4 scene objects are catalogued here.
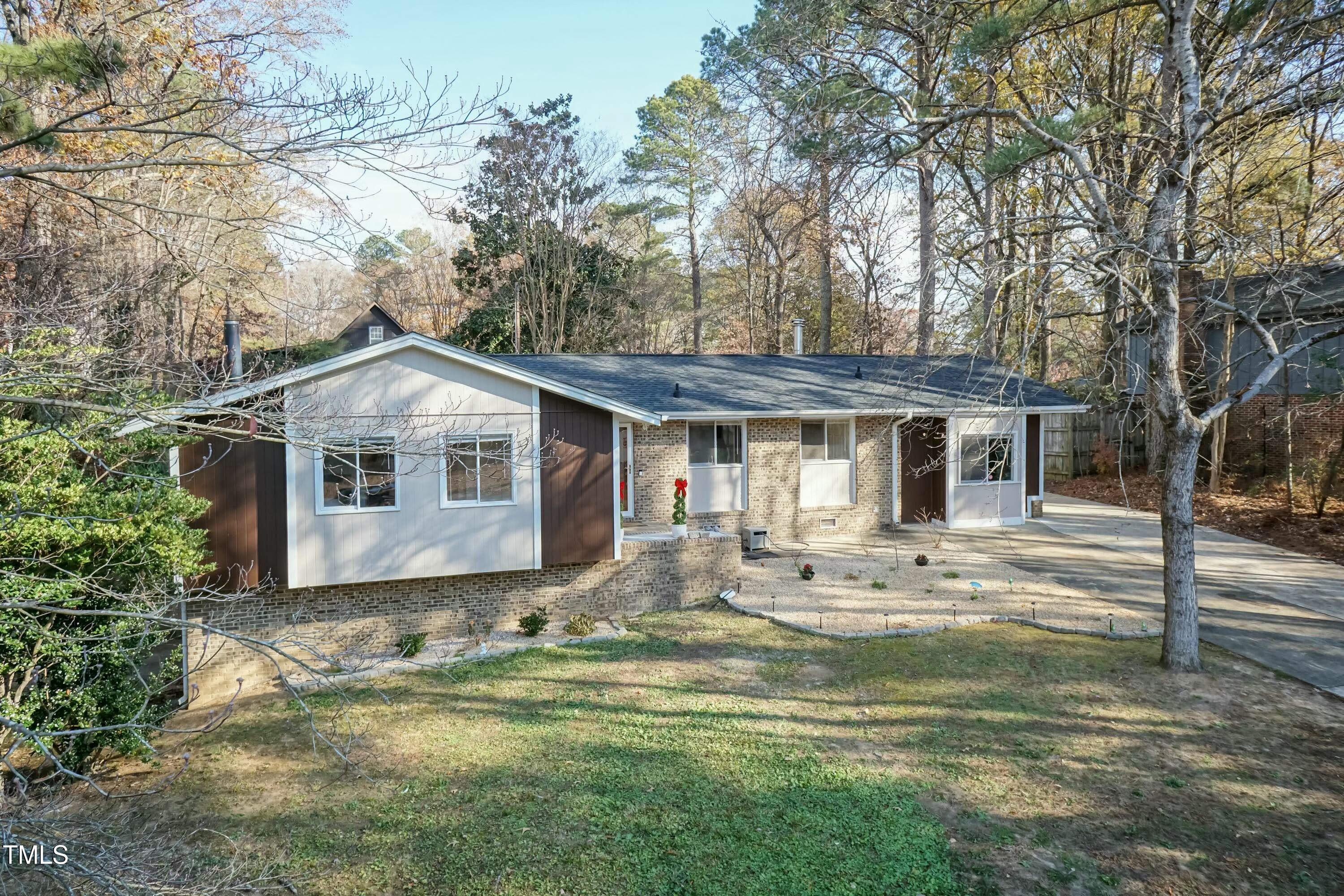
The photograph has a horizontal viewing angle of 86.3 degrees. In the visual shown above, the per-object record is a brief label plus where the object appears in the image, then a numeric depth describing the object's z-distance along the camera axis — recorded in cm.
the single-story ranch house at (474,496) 924
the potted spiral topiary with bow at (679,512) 1193
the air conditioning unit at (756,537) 1367
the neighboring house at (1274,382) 1591
